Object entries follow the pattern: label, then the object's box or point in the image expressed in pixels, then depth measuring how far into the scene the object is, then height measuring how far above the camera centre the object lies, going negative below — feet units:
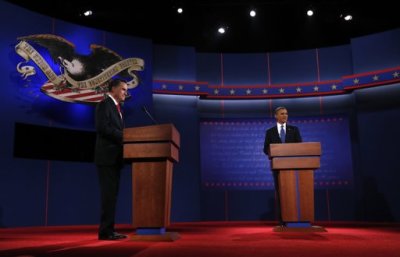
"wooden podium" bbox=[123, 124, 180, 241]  11.06 +0.62
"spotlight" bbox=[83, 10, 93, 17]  23.39 +10.05
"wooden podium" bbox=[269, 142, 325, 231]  14.76 +0.57
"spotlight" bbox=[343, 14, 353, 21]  24.04 +9.91
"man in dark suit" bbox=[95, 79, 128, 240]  11.39 +1.05
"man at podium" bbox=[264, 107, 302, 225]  17.22 +2.55
